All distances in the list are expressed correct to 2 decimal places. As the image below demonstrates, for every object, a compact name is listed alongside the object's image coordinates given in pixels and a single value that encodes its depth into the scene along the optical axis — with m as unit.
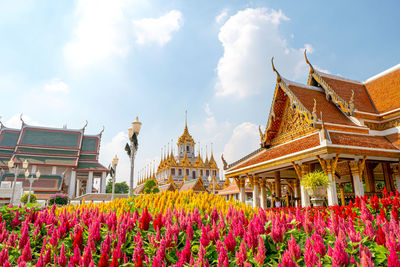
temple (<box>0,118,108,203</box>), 33.84
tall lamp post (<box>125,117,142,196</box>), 9.59
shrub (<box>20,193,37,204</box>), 18.04
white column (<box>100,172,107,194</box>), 37.34
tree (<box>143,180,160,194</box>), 34.48
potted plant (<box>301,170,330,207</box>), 7.50
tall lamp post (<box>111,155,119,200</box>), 16.75
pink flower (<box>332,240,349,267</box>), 1.75
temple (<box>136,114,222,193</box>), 60.38
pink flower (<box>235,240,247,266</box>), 1.89
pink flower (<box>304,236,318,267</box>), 1.70
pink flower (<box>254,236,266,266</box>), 1.91
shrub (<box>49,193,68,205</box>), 20.46
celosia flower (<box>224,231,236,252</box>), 2.22
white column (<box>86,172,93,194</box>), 36.03
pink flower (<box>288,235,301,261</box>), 1.96
